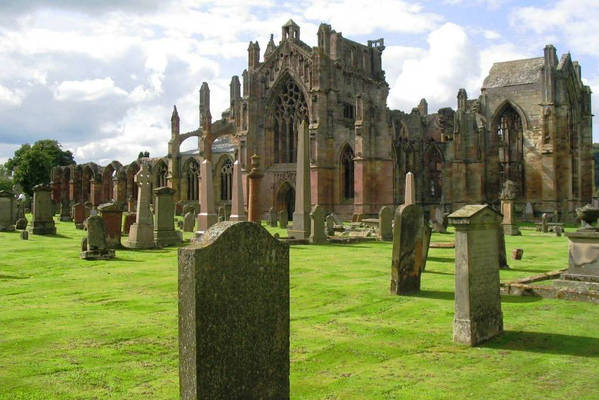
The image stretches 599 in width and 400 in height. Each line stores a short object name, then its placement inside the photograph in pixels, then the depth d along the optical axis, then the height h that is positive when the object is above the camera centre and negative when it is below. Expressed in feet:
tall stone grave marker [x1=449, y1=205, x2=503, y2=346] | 20.92 -2.64
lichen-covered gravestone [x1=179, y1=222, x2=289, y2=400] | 11.03 -2.12
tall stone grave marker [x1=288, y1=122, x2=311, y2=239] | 65.98 +1.91
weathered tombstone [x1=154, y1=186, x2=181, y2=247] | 60.44 -0.32
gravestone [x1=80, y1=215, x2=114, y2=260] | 47.26 -2.28
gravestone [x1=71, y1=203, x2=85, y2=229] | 94.86 +0.56
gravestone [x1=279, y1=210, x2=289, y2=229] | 99.66 -1.20
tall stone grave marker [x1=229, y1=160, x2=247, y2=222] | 62.75 +1.36
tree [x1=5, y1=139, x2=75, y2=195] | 205.36 +18.23
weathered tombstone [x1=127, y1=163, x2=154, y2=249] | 57.06 -0.77
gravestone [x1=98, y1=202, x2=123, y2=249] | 54.75 -0.50
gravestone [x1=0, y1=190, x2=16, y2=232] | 81.05 +0.94
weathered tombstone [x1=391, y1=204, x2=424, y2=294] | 29.99 -2.14
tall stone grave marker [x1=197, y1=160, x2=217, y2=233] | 63.05 +1.87
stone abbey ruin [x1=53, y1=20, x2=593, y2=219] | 123.85 +18.19
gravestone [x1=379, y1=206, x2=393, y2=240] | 70.59 -1.68
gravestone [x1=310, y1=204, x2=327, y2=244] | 64.85 -1.54
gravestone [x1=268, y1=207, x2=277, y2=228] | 107.04 -1.06
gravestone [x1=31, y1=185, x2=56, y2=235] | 72.90 +0.65
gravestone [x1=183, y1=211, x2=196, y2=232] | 86.22 -1.27
